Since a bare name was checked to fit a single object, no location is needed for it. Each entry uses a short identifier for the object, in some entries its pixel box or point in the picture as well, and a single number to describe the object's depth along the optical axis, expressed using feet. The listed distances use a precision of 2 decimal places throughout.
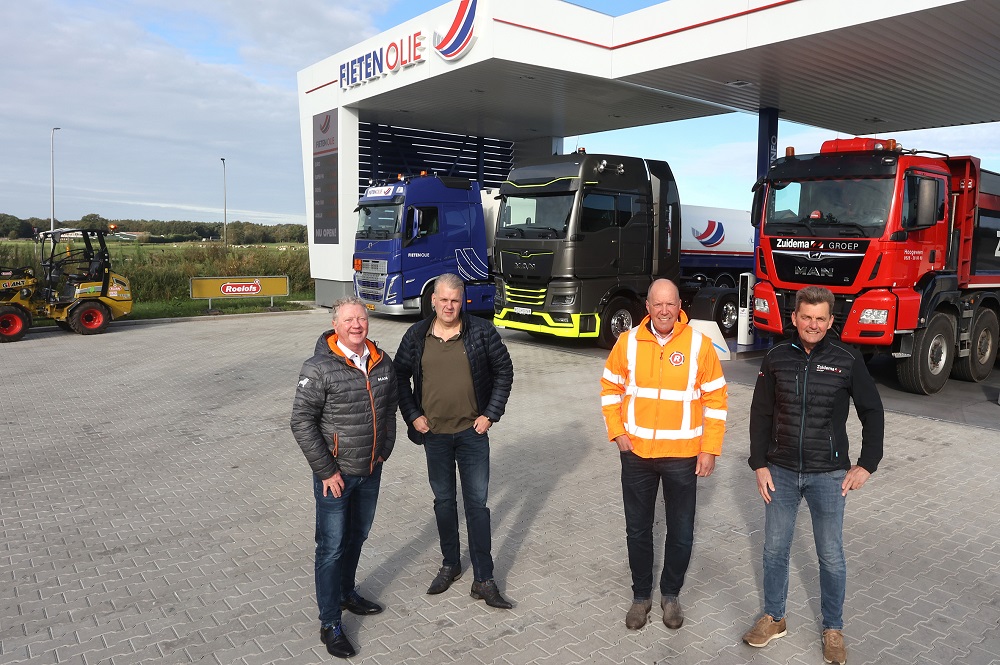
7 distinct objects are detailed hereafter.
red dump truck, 29.48
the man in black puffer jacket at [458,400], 13.20
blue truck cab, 54.03
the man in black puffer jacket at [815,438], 11.29
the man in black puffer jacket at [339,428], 11.57
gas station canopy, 39.47
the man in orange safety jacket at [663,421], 12.05
